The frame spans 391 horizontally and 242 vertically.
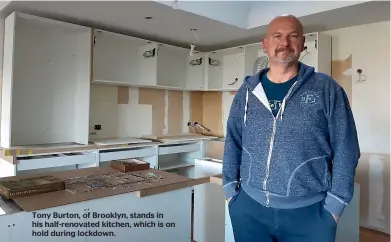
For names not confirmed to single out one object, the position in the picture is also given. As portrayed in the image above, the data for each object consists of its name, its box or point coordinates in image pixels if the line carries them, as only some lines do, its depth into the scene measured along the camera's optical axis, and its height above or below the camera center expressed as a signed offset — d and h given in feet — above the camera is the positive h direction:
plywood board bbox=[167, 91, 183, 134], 14.78 +0.46
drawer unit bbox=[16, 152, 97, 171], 8.84 -1.22
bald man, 3.76 -0.36
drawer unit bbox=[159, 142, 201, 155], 12.42 -1.13
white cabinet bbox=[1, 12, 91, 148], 9.95 +1.29
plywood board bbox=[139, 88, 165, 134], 13.89 +0.80
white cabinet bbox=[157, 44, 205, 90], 14.07 +2.50
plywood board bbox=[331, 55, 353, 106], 11.24 +1.89
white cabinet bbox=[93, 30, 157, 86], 12.00 +2.52
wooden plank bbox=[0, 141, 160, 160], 8.67 -0.90
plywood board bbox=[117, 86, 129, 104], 12.94 +1.09
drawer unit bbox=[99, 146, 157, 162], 10.64 -1.18
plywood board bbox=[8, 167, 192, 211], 4.67 -1.26
